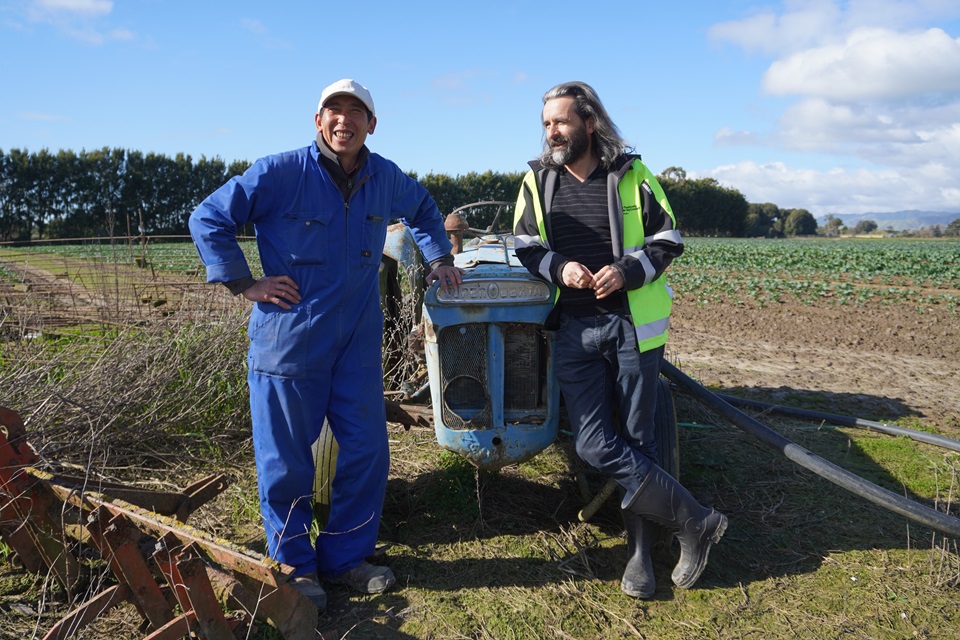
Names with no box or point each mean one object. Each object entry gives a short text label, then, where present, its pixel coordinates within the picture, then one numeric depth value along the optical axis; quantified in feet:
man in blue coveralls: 9.77
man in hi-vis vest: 10.14
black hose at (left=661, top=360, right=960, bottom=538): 9.59
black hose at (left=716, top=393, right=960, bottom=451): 15.93
